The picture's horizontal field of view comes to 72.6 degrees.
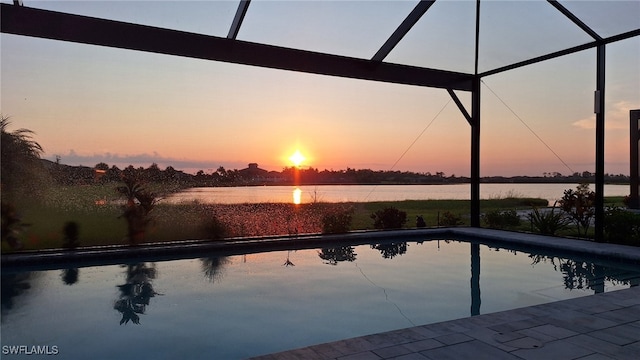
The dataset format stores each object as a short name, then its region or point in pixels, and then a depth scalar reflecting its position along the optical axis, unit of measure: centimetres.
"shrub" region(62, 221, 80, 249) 670
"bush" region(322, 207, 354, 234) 885
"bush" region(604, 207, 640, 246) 720
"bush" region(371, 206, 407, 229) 976
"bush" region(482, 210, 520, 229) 1025
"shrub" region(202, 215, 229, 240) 787
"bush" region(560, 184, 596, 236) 830
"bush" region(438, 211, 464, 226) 1067
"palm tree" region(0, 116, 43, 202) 672
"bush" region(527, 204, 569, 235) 872
